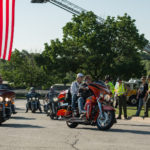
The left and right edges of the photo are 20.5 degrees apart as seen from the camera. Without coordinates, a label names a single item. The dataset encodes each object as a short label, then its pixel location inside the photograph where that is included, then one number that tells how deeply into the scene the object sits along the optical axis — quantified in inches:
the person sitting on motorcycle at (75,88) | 481.4
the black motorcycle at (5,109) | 491.2
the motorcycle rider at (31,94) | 885.8
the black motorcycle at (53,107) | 644.1
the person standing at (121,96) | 647.8
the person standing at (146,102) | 634.8
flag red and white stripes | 512.4
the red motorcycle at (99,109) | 443.8
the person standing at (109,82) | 685.8
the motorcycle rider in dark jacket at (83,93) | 461.7
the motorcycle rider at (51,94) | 699.1
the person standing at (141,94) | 669.9
